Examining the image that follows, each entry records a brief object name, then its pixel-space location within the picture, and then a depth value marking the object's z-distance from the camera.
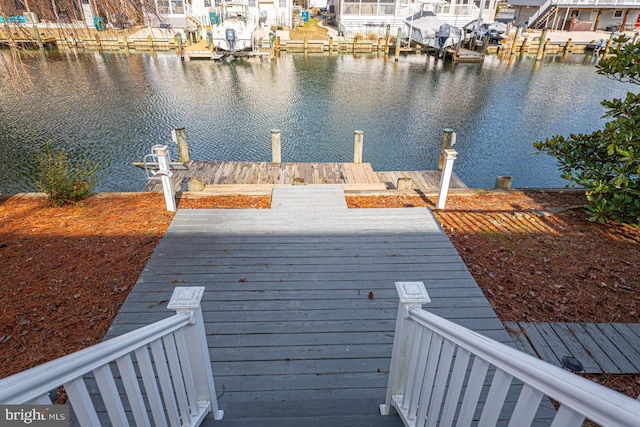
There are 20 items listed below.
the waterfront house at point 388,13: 31.02
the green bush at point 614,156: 5.19
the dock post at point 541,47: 27.52
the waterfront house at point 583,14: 33.25
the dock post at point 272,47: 26.36
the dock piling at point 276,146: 9.51
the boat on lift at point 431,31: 27.80
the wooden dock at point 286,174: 8.68
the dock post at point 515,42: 28.89
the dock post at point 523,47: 29.24
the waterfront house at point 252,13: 32.03
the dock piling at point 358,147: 9.47
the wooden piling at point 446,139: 9.37
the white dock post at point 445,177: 5.84
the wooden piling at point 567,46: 29.02
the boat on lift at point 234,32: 26.20
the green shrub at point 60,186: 6.12
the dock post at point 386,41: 29.41
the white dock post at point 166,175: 5.61
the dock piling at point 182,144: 9.56
